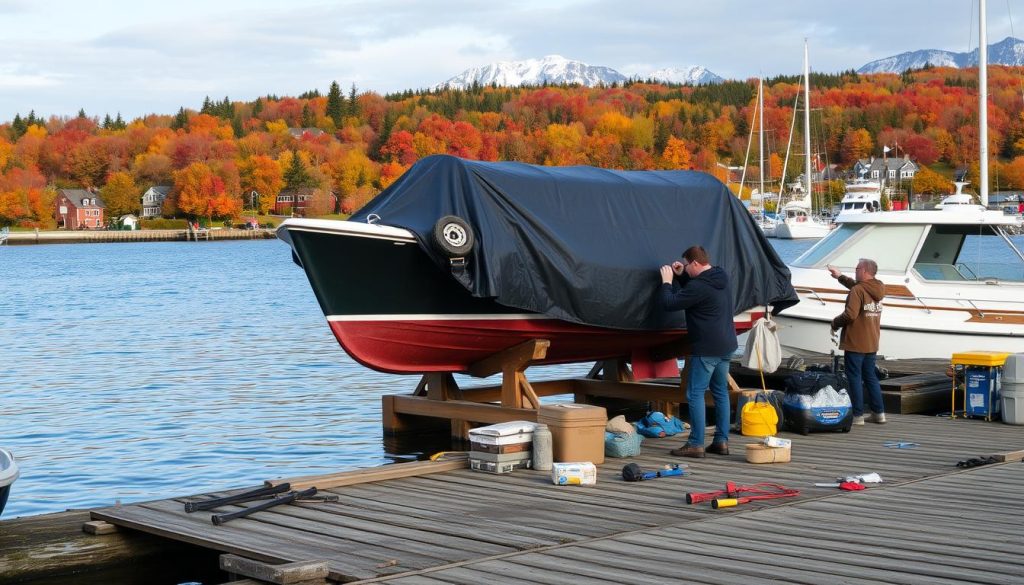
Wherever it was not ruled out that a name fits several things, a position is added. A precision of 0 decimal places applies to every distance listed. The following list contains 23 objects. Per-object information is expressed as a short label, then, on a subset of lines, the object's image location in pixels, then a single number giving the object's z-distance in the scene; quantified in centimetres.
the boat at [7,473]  905
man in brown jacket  1317
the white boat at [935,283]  1870
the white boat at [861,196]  8475
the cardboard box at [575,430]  1106
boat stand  1323
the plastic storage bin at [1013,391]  1361
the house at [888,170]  15985
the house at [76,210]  17988
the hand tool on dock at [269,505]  894
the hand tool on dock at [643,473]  1045
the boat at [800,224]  9686
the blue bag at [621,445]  1174
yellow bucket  1280
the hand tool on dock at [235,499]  940
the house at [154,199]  18400
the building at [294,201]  17650
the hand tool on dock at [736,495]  931
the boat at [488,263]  1256
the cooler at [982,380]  1419
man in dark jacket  1135
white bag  1322
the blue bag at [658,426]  1320
